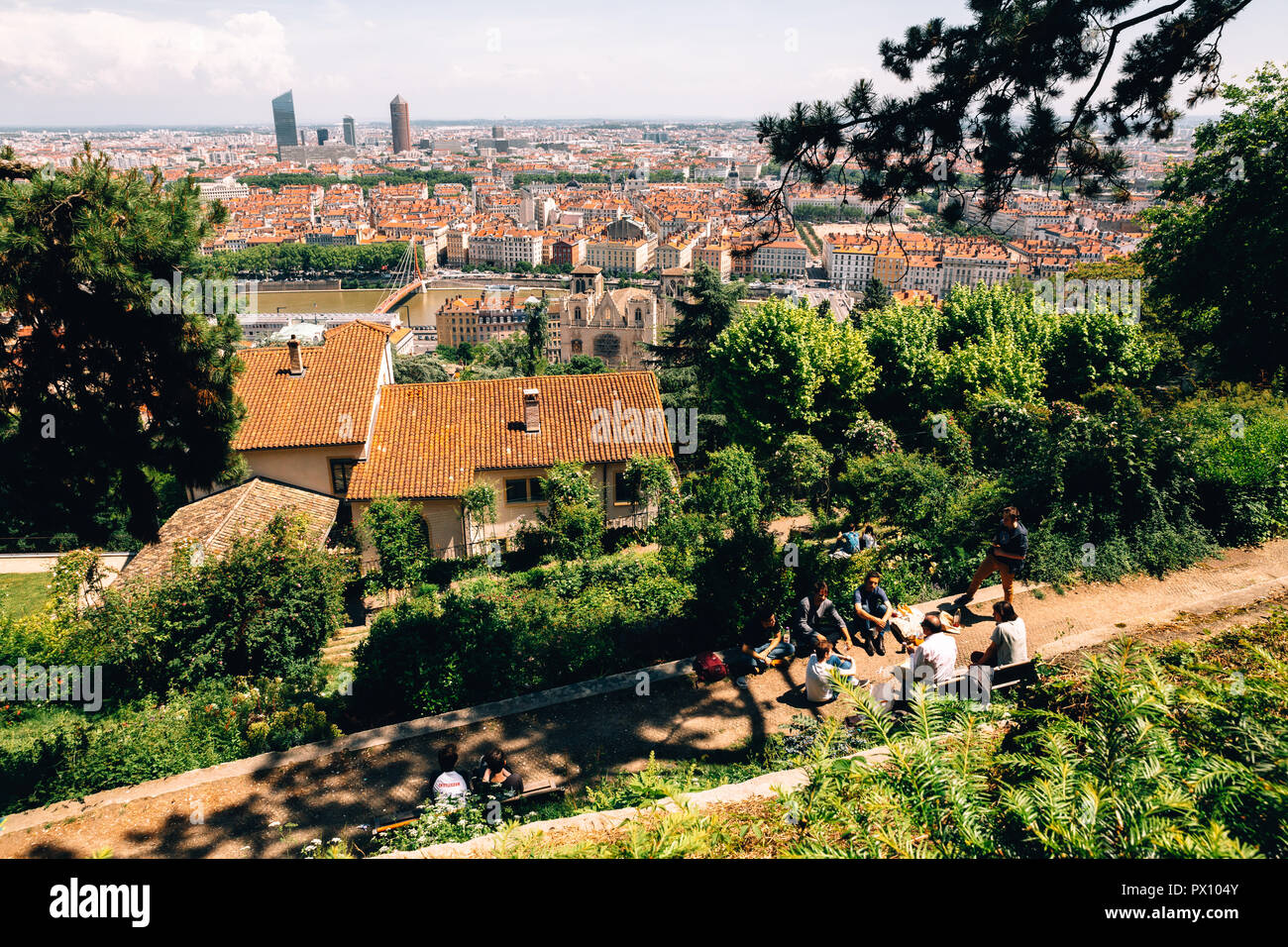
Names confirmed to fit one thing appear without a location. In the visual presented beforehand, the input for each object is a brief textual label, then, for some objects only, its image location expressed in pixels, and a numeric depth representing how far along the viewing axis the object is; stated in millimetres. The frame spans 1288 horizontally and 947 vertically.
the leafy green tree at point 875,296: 49884
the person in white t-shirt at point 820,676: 8297
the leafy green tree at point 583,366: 78438
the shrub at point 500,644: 9469
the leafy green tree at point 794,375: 25328
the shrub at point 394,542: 16359
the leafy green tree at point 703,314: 36062
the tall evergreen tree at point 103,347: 8359
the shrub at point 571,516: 17000
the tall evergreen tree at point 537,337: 59262
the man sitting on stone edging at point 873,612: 9523
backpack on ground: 9172
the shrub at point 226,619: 10523
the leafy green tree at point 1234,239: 16734
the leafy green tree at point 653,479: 18391
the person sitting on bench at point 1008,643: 7801
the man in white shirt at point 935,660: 7562
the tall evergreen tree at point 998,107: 8367
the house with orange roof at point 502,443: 18672
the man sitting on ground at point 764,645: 9273
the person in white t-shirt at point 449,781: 7184
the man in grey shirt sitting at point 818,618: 9523
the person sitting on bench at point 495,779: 7348
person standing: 9516
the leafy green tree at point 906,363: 24016
